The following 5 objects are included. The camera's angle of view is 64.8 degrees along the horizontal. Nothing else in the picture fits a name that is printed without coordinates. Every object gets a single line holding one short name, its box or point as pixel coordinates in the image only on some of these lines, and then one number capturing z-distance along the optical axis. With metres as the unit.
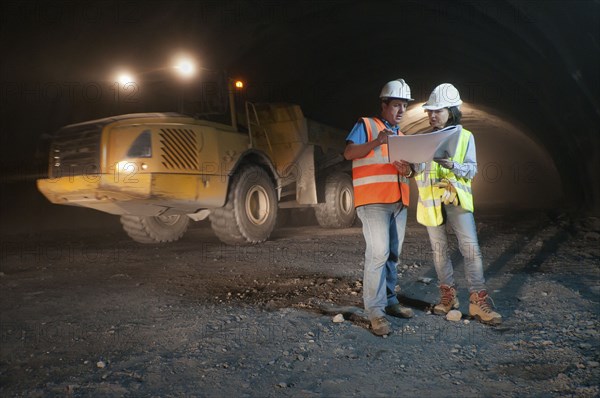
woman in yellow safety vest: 3.20
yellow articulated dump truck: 5.48
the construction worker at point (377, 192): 3.06
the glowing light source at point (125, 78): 6.41
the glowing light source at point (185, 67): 6.38
